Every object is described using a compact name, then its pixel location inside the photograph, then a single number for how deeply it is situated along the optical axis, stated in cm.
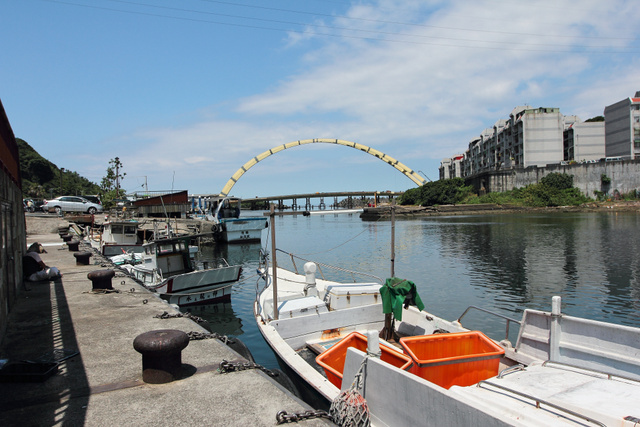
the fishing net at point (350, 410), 539
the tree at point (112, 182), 8494
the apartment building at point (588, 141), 10331
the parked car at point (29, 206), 5756
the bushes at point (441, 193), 12462
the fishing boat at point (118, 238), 3164
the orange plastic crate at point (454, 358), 755
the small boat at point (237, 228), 5503
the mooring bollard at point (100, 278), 1301
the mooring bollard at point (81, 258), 1900
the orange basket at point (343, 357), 809
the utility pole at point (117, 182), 8401
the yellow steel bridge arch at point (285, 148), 14512
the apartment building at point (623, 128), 9312
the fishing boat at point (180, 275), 1895
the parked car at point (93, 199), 6335
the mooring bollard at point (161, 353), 584
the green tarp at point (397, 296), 1061
